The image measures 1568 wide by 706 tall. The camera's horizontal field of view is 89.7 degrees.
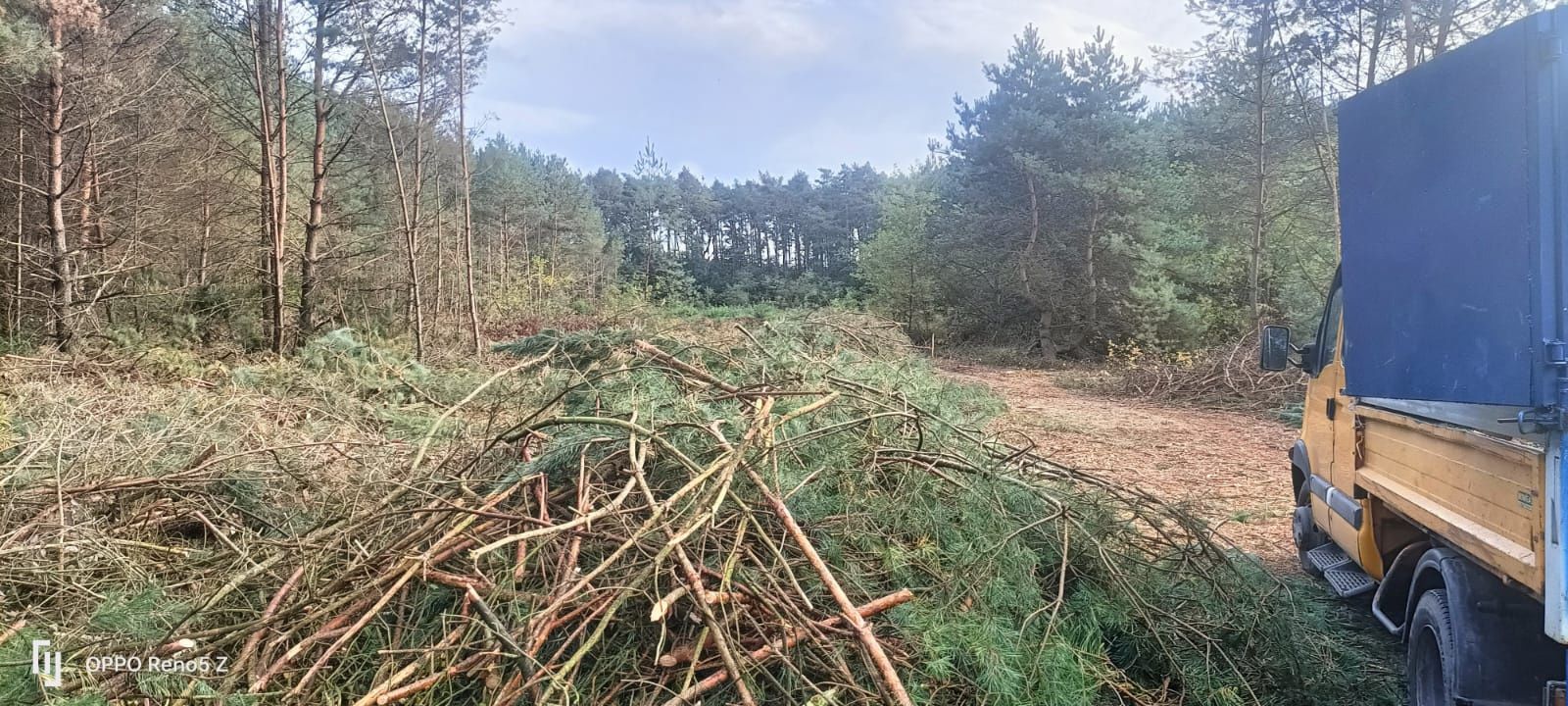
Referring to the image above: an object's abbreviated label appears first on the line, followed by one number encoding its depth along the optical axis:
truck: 2.24
